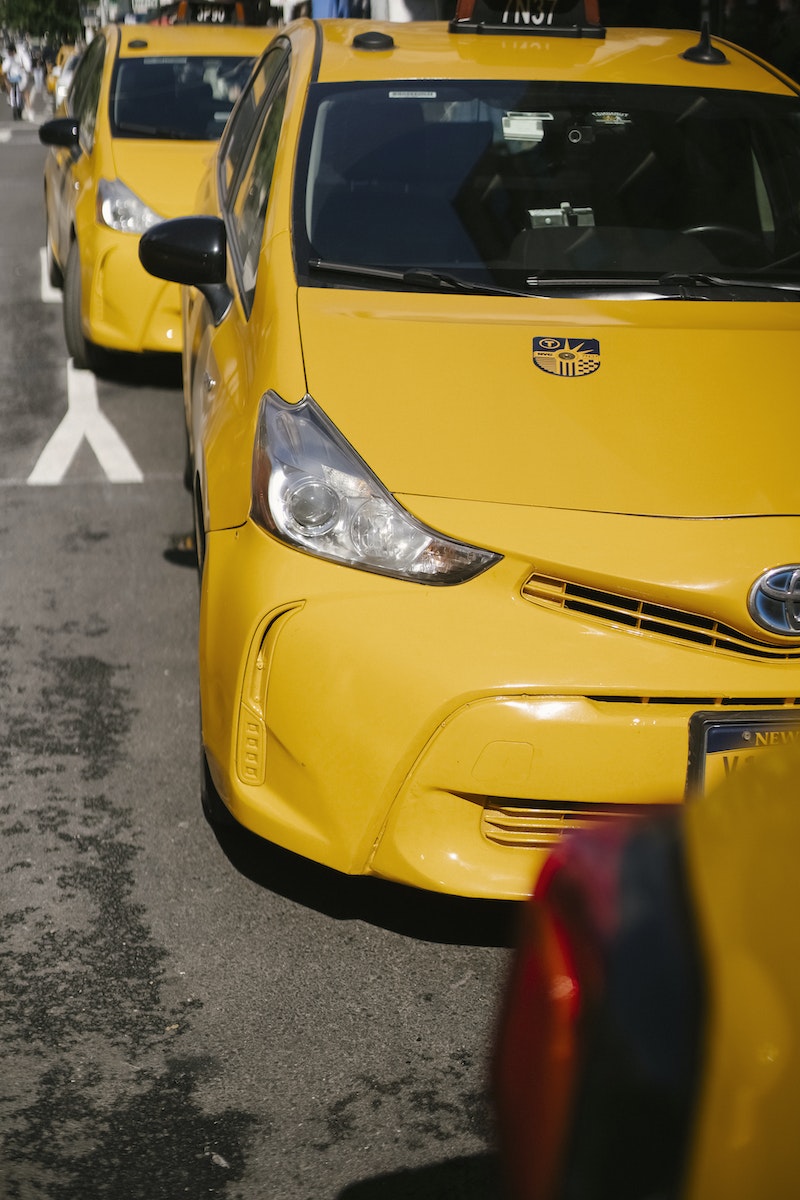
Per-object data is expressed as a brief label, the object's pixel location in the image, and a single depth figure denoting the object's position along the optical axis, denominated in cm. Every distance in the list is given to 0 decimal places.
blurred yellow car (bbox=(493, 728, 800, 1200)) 117
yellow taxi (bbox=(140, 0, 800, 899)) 269
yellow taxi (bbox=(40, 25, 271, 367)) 702
